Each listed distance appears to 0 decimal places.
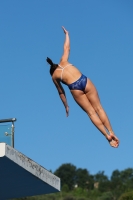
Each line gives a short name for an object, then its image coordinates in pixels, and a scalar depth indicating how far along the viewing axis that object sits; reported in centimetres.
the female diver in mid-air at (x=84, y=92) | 1053
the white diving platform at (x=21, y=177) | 1295
